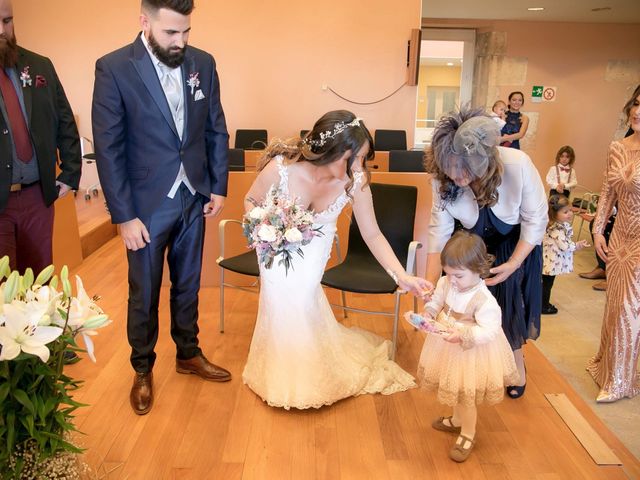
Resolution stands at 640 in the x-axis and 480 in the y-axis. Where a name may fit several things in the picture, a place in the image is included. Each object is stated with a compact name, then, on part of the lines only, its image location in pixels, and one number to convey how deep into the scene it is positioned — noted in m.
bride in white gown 2.68
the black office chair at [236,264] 3.23
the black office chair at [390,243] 3.17
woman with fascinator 2.25
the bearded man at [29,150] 2.54
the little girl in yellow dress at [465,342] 2.23
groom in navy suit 2.39
